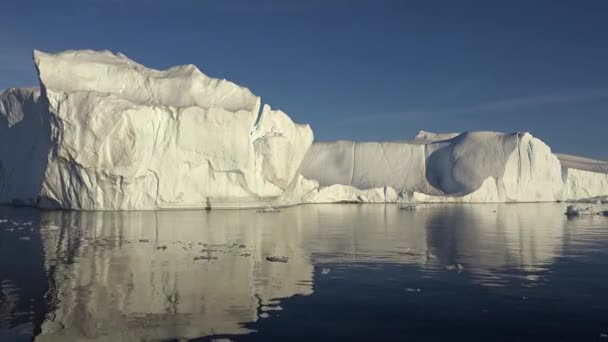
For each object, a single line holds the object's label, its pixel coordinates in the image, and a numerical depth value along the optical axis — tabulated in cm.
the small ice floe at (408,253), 1084
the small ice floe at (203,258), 988
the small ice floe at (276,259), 981
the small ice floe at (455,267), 894
